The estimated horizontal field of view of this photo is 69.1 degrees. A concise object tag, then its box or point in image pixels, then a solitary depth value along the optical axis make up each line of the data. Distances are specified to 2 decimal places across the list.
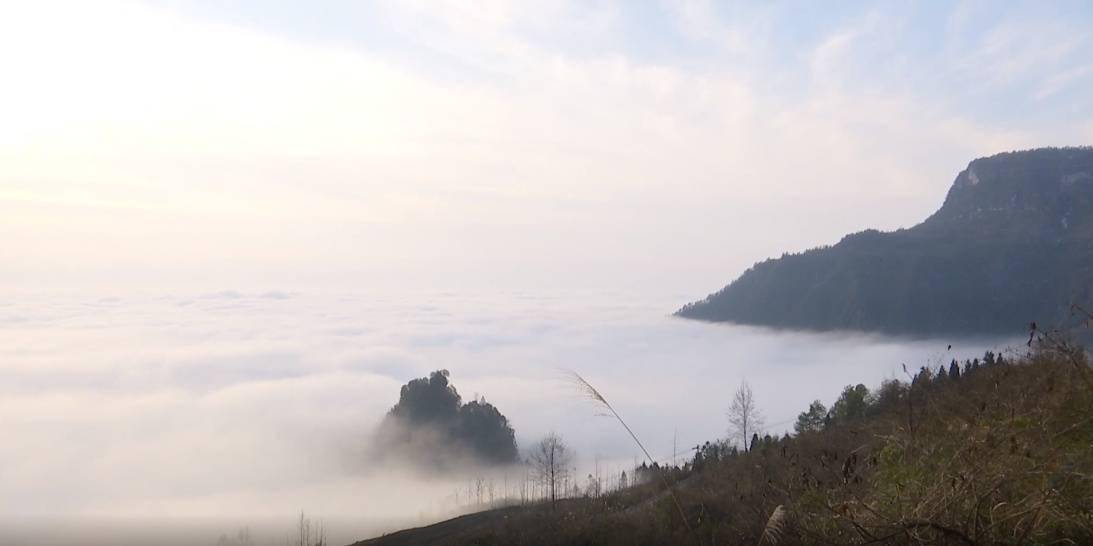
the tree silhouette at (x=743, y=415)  62.24
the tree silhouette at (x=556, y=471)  64.31
